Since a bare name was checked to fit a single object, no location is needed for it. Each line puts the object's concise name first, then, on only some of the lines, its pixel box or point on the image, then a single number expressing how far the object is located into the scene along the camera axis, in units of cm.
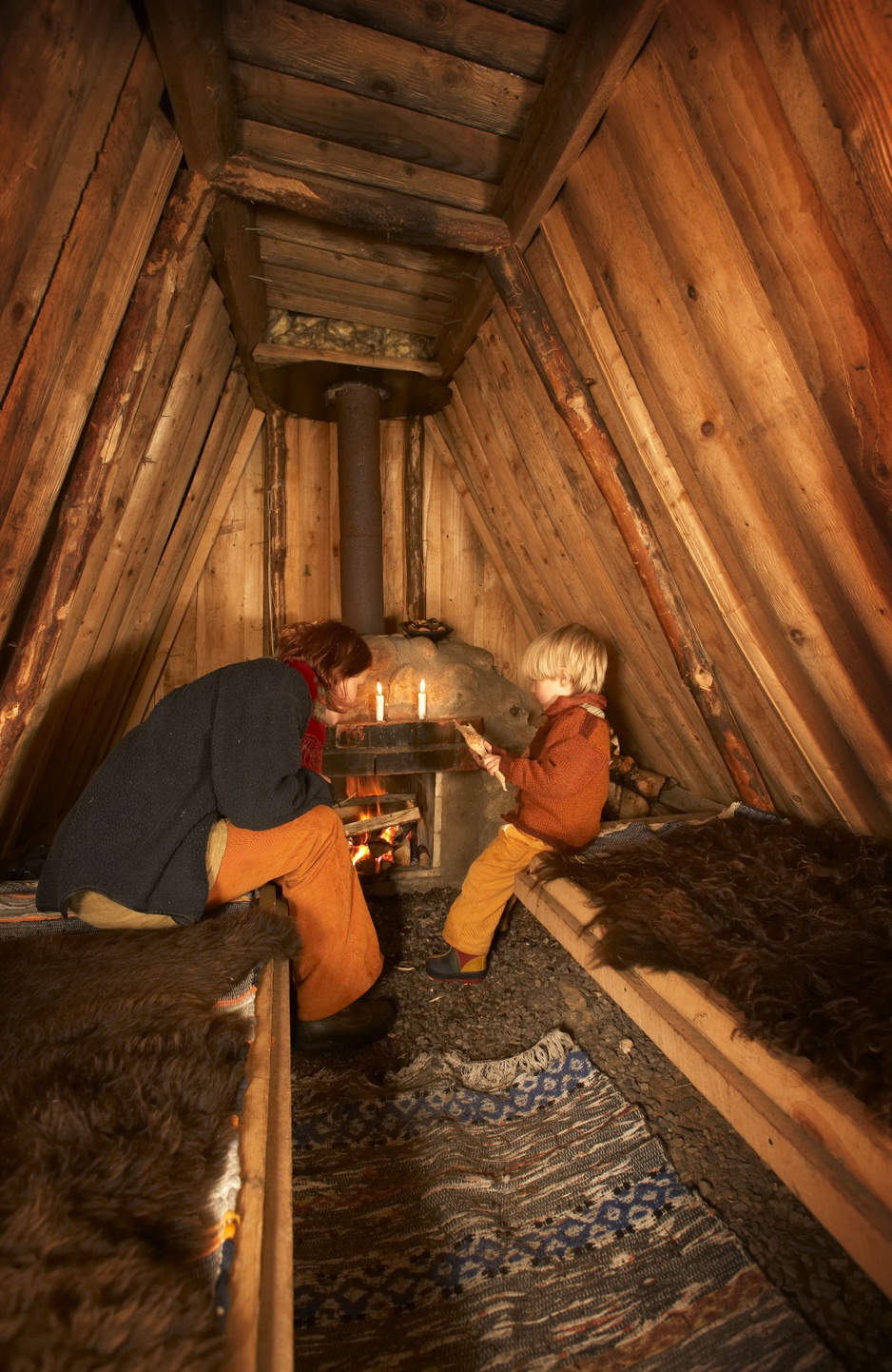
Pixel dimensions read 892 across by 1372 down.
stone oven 273
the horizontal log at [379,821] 285
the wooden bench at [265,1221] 73
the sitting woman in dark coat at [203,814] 152
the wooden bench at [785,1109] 90
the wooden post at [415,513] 380
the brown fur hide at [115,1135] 71
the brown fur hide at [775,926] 115
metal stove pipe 308
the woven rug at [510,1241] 120
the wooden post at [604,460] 203
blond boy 212
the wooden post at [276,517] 355
